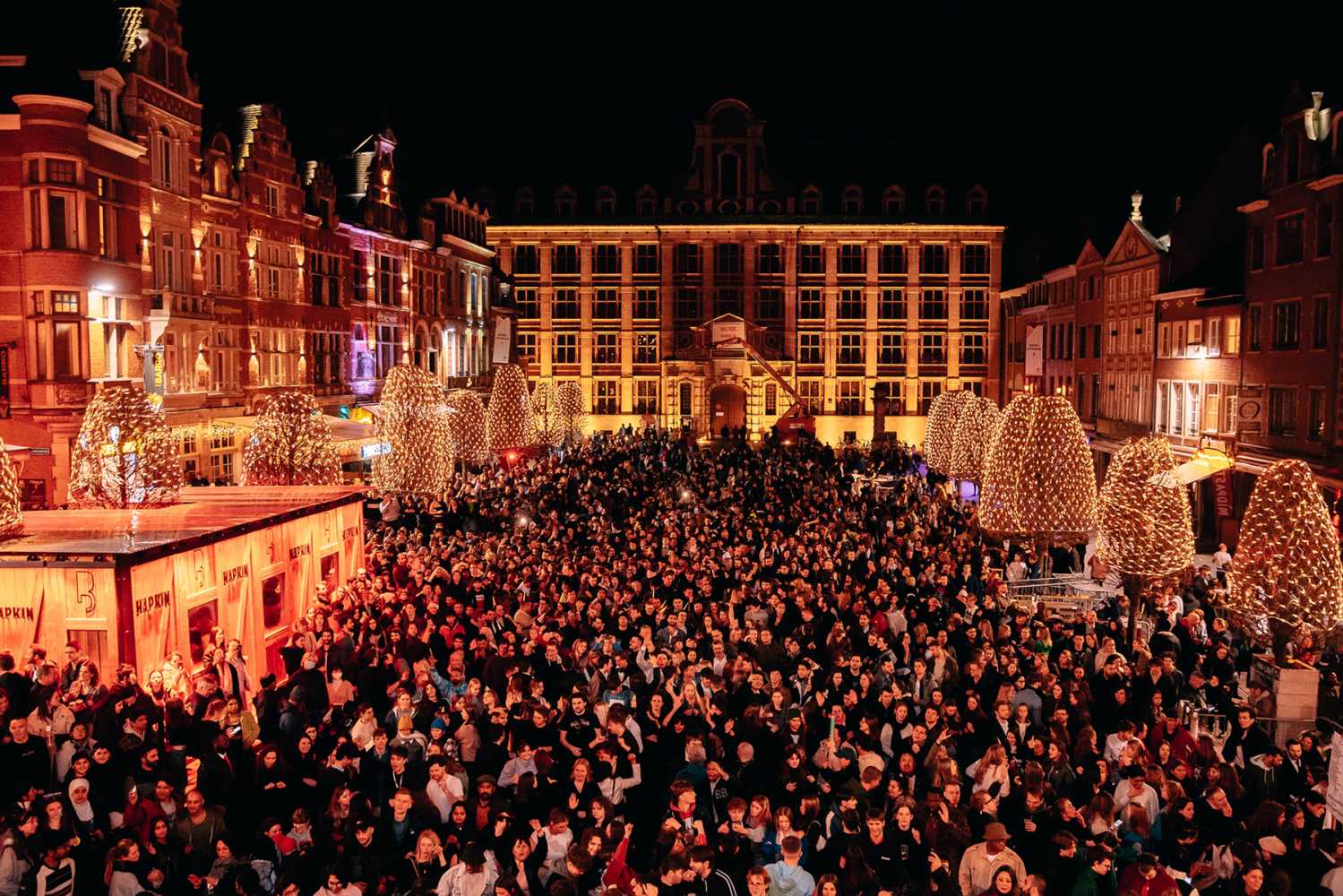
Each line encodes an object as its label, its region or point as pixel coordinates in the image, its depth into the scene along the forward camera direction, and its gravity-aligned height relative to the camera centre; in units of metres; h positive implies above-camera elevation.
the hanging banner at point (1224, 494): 32.41 -3.11
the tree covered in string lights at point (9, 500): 15.19 -1.60
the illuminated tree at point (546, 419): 42.50 -1.64
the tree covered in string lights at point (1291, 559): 14.46 -2.17
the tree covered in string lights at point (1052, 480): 19.67 -1.68
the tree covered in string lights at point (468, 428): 33.03 -1.46
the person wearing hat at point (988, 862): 8.66 -3.47
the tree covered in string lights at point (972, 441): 32.03 -1.68
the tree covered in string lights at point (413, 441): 24.11 -1.32
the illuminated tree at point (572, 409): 46.62 -1.30
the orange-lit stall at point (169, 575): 14.44 -2.63
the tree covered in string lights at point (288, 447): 23.50 -1.41
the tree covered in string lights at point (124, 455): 16.86 -1.14
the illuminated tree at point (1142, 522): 17.75 -2.13
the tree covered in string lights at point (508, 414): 33.69 -1.08
